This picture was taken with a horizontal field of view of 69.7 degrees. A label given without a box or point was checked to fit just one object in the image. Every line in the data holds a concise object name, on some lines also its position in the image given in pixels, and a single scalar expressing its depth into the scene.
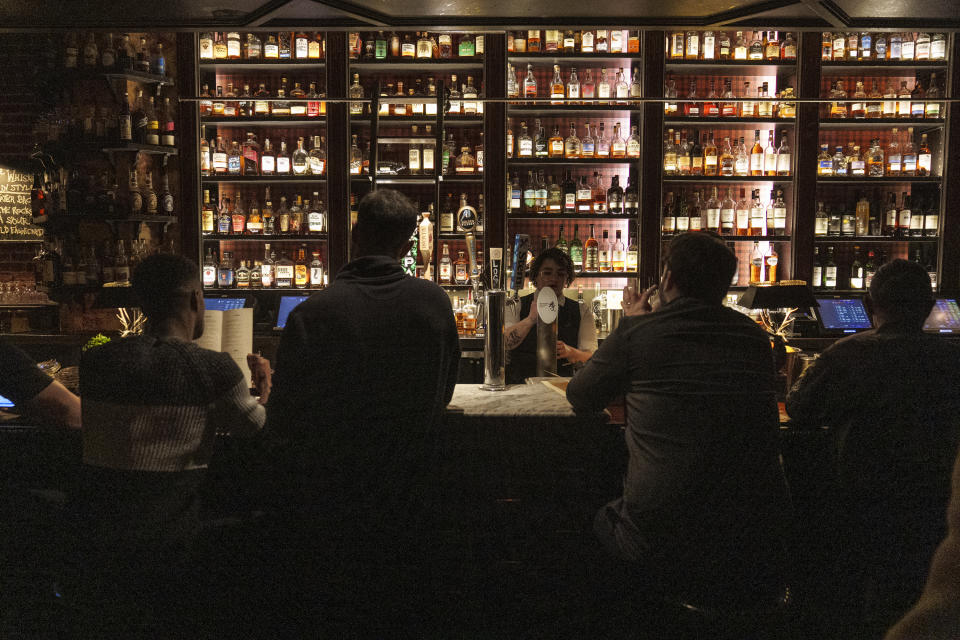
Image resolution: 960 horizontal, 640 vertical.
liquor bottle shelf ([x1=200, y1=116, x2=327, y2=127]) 4.60
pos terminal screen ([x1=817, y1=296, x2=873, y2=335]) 4.23
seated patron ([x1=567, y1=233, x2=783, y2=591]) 1.46
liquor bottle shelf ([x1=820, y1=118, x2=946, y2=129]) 4.58
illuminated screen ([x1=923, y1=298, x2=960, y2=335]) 4.16
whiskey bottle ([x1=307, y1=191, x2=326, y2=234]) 4.72
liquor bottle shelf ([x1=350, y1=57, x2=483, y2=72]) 4.57
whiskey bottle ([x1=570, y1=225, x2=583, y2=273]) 4.79
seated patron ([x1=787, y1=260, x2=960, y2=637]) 1.64
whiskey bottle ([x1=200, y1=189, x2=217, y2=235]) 4.66
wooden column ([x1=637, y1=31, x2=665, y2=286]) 4.50
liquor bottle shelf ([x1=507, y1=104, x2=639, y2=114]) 4.58
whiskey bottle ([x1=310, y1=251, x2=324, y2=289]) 4.80
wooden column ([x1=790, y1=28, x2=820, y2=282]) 4.48
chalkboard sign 4.87
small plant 2.19
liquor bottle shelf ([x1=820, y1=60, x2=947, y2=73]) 4.57
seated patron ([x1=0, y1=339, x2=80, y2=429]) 1.56
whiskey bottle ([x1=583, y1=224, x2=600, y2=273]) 4.75
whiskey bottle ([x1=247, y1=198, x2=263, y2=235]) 4.70
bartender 2.98
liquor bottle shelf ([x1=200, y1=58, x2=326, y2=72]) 4.57
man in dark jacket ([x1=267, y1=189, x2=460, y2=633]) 1.34
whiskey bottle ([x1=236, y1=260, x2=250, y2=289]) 4.72
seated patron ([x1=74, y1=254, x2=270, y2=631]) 1.42
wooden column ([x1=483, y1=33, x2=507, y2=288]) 4.48
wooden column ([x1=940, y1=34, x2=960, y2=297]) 4.56
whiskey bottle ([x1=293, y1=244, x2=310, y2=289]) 4.74
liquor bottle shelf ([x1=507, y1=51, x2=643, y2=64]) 4.53
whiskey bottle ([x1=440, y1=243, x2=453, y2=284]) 4.82
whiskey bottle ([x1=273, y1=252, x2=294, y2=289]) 4.69
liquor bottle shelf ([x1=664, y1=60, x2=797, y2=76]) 4.53
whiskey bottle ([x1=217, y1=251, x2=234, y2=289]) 4.74
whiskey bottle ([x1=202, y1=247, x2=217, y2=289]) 4.70
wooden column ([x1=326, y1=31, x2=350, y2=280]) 4.50
